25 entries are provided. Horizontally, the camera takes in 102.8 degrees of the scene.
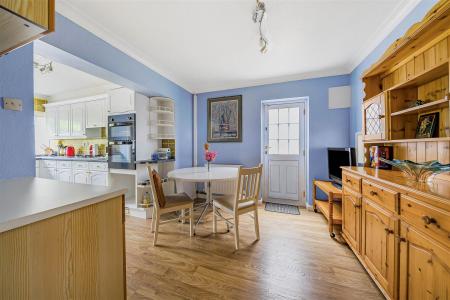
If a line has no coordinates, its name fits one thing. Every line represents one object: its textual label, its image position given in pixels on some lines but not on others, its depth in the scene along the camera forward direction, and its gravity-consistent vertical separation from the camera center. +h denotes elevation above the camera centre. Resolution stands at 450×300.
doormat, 3.18 -1.11
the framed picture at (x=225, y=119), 3.82 +0.66
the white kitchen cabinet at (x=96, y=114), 3.64 +0.75
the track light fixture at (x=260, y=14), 1.65 +1.32
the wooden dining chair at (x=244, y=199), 2.02 -0.61
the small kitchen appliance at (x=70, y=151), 4.36 -0.02
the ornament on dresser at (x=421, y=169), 1.14 -0.14
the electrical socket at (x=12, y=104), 1.43 +0.38
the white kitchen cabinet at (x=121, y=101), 3.05 +0.85
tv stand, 2.27 -0.86
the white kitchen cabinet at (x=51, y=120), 4.31 +0.75
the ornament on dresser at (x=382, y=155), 1.87 -0.07
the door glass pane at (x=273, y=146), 3.70 +0.05
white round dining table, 2.14 -0.33
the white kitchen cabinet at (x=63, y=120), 4.12 +0.69
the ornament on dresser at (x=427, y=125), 1.41 +0.19
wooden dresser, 0.89 -0.53
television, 2.49 -0.17
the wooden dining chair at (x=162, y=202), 2.08 -0.65
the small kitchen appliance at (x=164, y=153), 3.45 -0.07
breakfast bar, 0.58 -0.36
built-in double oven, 3.03 +0.15
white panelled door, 3.52 -0.08
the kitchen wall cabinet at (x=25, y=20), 0.60 +0.48
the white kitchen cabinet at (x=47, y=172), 3.90 -0.50
